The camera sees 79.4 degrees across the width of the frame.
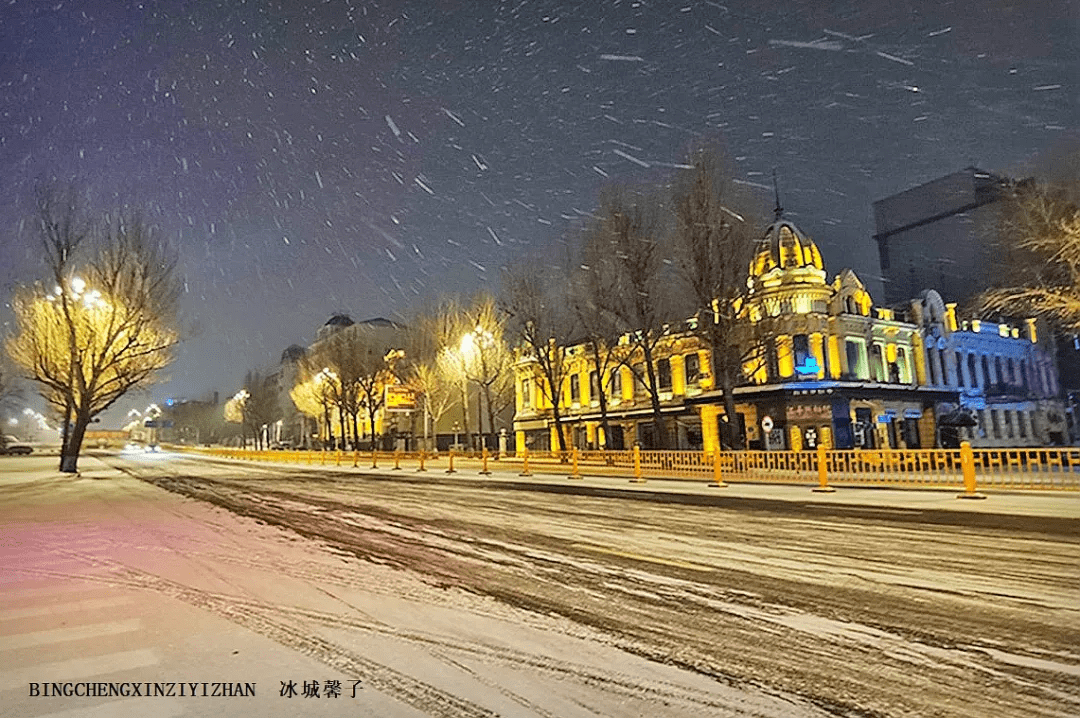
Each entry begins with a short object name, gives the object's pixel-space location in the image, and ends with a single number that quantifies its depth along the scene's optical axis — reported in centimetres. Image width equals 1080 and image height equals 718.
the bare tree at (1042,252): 2006
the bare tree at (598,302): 3466
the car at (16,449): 7819
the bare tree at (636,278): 3325
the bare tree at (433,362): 4934
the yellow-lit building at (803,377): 3903
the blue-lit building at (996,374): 4753
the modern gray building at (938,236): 6800
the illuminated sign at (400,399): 5006
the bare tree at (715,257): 3012
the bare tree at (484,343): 4516
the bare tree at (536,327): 4097
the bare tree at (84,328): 3222
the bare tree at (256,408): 9519
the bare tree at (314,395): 6606
